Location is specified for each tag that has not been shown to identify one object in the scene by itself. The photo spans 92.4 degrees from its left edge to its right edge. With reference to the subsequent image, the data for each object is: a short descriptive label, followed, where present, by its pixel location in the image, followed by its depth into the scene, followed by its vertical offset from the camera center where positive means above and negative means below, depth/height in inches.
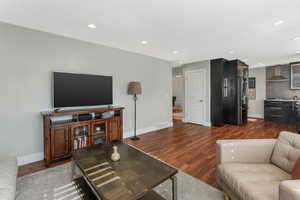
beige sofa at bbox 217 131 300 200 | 43.6 -28.1
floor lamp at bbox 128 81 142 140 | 144.0 +10.6
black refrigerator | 191.3 +8.4
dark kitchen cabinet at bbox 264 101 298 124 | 207.3 -20.5
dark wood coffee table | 46.3 -28.9
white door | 205.6 +3.3
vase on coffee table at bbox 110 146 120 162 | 65.3 -26.3
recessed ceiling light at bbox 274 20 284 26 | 91.4 +48.9
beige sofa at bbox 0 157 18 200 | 50.7 -32.1
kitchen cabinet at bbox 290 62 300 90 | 213.9 +32.9
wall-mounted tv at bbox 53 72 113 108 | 104.9 +7.3
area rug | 65.2 -44.0
